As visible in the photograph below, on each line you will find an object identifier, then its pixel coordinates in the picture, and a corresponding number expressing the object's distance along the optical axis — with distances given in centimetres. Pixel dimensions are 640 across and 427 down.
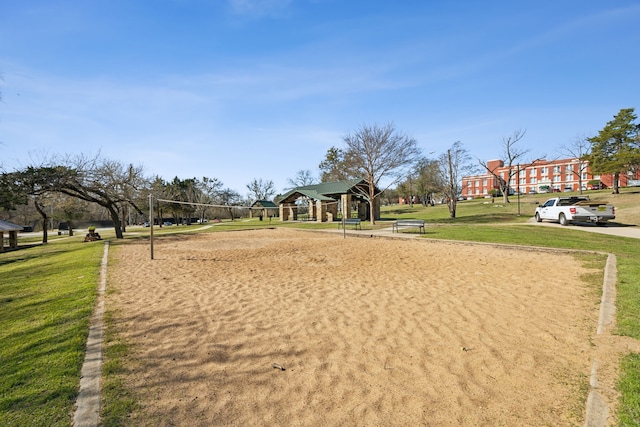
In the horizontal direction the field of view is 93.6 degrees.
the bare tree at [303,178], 7712
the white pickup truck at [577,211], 1795
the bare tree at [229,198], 7578
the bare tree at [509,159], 4361
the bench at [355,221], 2373
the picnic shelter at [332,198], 3931
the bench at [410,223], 1960
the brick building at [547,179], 6416
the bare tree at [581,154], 4096
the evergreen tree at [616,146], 3488
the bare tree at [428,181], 4829
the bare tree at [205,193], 6638
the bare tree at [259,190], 7726
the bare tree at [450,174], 3334
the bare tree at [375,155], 2930
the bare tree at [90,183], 1962
